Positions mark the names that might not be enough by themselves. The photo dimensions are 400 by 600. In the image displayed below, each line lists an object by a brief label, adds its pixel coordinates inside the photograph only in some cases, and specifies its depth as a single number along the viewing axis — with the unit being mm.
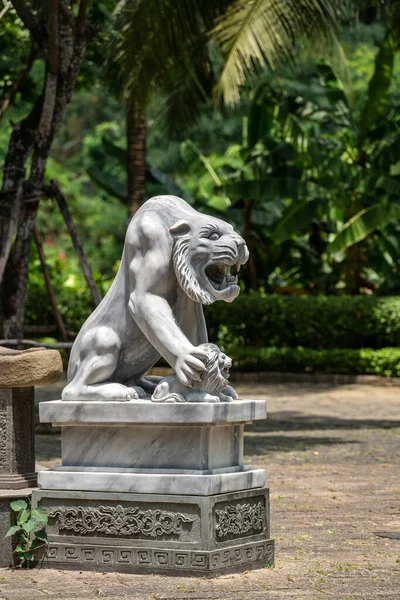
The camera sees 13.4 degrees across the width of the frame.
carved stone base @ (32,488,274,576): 8609
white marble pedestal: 8633
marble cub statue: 8796
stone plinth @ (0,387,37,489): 9476
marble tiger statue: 8982
